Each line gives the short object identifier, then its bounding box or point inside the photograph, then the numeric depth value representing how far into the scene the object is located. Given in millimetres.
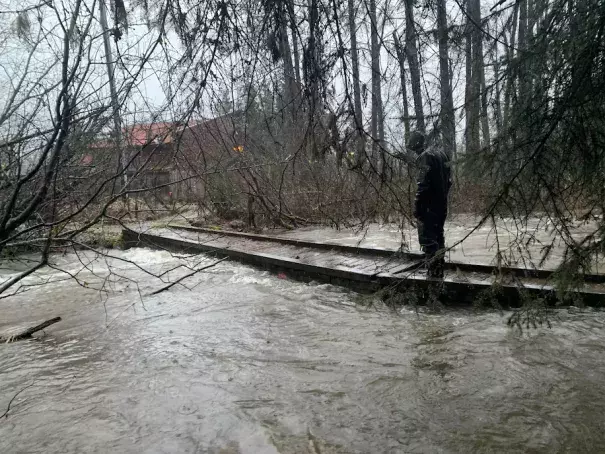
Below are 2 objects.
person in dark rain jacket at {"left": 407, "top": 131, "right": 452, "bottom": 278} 6773
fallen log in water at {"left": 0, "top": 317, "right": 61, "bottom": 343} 7234
